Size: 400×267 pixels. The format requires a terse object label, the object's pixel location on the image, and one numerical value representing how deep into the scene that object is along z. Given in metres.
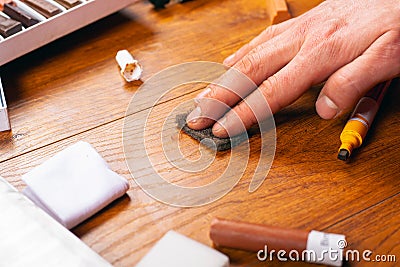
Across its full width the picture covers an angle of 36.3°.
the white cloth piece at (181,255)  0.59
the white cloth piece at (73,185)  0.67
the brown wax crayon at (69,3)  0.94
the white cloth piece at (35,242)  0.60
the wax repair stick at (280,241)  0.61
